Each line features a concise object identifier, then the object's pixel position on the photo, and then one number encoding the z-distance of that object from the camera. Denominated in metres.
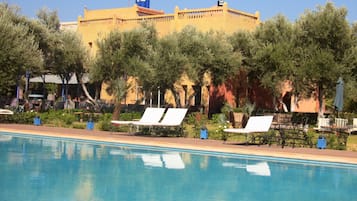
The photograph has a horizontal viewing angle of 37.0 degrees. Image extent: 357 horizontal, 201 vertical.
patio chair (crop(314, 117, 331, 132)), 21.75
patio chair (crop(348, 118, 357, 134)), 21.52
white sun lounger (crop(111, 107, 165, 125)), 19.40
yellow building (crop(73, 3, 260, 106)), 31.89
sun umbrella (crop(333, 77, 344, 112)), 20.16
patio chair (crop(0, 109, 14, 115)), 22.43
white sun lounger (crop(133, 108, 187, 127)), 18.70
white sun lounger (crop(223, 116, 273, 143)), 16.65
